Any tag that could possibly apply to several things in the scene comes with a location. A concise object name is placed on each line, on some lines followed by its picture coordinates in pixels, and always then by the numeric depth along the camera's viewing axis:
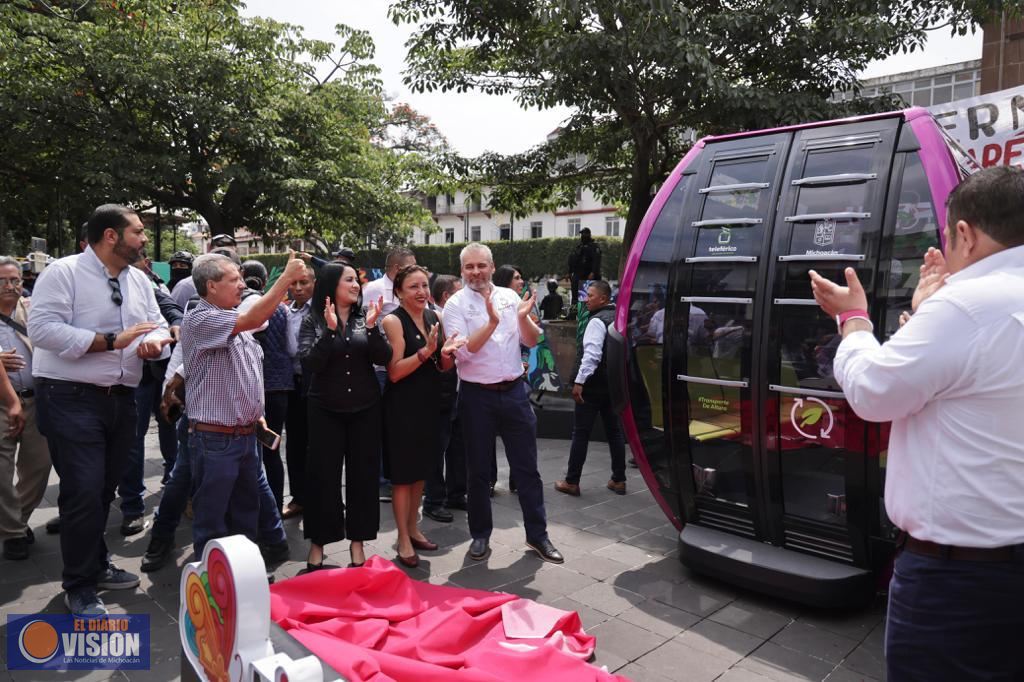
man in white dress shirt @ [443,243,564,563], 4.65
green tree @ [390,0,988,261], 8.56
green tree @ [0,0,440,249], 13.61
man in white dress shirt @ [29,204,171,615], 3.66
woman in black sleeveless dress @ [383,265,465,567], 4.46
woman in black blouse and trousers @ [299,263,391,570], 4.20
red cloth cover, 3.03
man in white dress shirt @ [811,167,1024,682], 1.86
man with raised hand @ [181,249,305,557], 3.72
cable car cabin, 3.53
